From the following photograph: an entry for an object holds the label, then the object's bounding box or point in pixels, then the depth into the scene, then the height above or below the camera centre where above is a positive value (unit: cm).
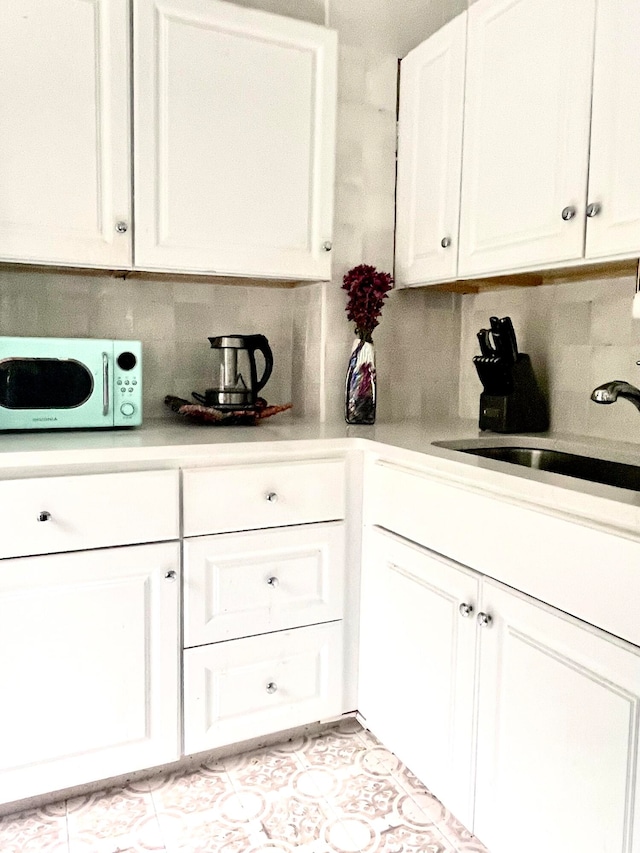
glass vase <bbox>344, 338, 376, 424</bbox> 191 -5
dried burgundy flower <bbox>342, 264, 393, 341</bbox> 190 +22
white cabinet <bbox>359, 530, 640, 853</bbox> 102 -63
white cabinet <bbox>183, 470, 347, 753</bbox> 154 -58
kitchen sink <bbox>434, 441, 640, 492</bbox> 153 -23
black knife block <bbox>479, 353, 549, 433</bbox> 181 -10
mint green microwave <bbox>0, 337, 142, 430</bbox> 156 -5
